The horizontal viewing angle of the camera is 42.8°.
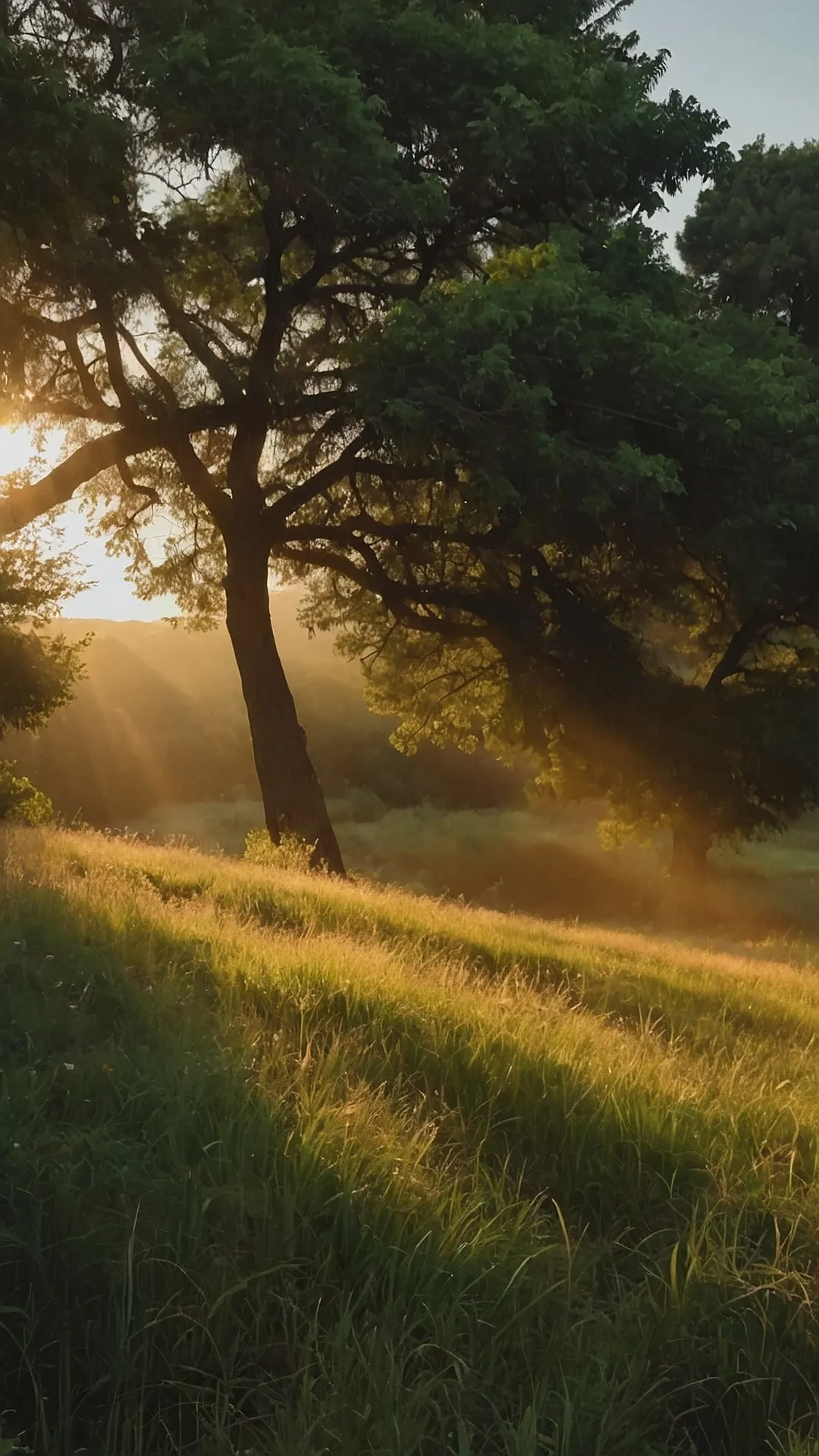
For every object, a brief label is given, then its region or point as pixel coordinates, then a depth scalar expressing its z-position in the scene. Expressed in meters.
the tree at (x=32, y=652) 15.29
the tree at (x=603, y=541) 11.96
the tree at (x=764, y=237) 19.83
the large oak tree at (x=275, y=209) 11.02
